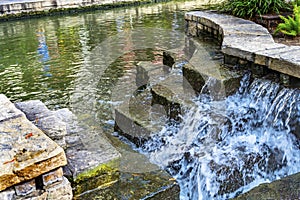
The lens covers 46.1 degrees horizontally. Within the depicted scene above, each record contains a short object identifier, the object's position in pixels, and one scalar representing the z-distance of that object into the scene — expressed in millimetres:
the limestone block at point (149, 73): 5491
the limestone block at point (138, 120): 4161
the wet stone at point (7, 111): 2836
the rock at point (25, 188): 2324
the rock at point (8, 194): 2256
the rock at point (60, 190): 2453
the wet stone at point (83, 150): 2775
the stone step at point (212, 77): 4199
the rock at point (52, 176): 2426
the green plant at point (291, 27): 5289
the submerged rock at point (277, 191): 2686
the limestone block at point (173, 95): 4270
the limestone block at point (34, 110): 3143
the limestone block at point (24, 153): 2266
